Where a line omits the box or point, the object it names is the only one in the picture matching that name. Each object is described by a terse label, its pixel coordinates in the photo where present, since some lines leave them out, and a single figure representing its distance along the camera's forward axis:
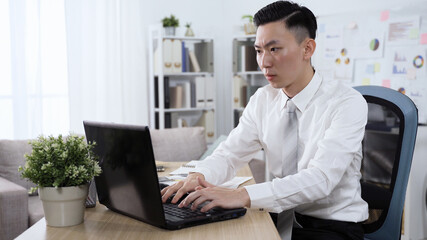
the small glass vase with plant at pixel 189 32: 5.05
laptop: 1.16
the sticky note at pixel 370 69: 3.96
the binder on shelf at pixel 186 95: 5.05
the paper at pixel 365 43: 3.90
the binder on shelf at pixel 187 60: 5.00
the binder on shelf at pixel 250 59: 4.93
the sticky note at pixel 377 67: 3.91
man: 1.44
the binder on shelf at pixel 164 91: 4.95
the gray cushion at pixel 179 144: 3.66
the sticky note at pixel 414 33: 3.58
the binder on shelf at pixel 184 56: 4.96
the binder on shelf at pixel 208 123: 5.18
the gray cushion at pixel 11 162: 3.23
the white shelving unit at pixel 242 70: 4.95
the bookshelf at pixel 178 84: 4.87
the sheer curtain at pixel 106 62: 4.63
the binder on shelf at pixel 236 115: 5.15
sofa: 2.73
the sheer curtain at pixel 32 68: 4.25
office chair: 1.64
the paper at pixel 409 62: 3.56
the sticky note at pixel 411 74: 3.61
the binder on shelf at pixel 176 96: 5.03
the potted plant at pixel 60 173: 1.20
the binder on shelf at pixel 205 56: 5.11
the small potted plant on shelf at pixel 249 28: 4.89
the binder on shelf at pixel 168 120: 5.01
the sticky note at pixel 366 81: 4.00
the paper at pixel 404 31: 3.60
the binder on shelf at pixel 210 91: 5.14
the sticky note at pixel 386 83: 3.83
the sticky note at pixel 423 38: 3.53
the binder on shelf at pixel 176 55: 4.86
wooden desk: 1.19
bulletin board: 3.58
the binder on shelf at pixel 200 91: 5.06
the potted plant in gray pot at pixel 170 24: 4.93
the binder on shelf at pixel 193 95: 5.10
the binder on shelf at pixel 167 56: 4.81
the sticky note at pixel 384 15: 3.82
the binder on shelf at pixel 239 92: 5.05
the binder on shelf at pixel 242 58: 4.96
